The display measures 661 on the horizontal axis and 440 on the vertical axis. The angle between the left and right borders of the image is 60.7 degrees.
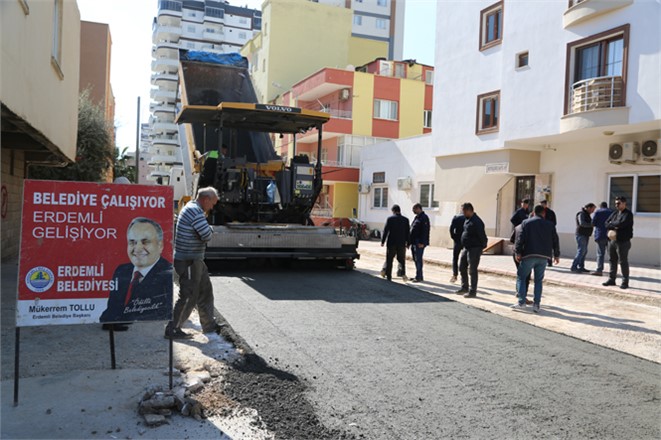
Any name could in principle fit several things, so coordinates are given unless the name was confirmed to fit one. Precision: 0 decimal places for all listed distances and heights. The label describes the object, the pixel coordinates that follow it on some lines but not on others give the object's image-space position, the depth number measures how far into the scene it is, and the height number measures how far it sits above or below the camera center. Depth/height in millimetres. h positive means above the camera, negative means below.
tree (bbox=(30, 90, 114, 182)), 20391 +1901
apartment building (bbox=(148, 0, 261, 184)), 81125 +27654
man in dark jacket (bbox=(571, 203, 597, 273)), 14188 -368
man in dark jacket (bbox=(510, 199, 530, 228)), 13555 +12
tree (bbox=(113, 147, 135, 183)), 39750 +2369
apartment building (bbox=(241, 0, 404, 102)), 46531 +14099
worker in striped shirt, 6266 -574
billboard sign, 4355 -447
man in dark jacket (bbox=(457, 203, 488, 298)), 10344 -555
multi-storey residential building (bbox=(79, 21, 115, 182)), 43031 +11001
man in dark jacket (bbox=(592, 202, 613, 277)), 13344 -297
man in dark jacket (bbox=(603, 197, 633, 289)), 11547 -268
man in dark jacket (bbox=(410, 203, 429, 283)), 12539 -572
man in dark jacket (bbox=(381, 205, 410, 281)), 12297 -577
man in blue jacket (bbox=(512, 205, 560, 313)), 9078 -483
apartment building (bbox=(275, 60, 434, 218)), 35812 +6391
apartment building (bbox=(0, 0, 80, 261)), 6801 +1624
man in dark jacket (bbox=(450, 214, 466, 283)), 11875 -321
